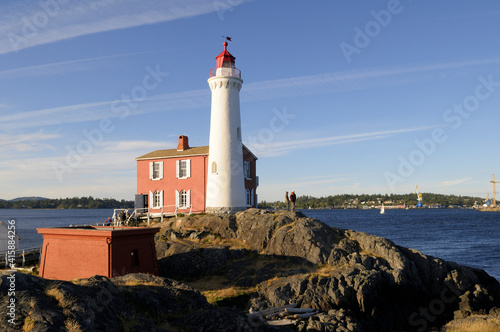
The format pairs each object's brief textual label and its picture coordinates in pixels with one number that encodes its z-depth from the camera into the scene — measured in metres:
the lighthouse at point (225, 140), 32.09
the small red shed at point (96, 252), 21.72
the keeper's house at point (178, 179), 34.78
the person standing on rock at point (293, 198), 32.25
